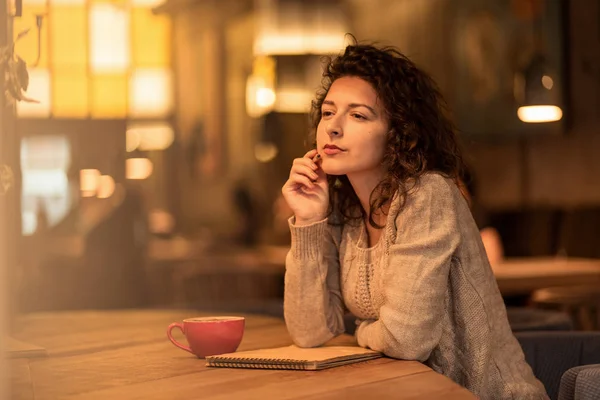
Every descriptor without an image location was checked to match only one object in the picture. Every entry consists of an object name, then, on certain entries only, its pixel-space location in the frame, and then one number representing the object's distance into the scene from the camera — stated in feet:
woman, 6.91
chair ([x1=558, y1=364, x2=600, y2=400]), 6.60
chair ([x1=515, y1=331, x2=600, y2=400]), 8.31
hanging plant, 6.72
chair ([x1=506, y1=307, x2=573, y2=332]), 9.25
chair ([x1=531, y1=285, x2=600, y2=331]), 12.61
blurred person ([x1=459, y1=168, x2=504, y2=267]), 16.13
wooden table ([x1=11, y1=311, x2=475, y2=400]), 5.89
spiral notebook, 6.45
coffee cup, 6.94
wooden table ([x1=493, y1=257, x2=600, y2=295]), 15.05
